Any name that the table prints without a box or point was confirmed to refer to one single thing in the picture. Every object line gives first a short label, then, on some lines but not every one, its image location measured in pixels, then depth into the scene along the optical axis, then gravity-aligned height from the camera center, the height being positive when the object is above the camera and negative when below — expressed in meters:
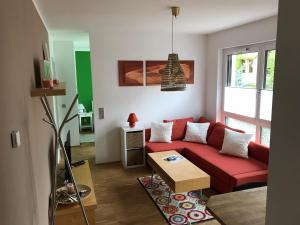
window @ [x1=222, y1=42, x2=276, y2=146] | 3.85 -0.20
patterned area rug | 2.93 -1.65
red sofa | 3.21 -1.23
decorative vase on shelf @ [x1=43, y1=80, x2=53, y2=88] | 1.93 -0.04
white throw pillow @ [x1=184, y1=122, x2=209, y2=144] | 4.63 -1.02
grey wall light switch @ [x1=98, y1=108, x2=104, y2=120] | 4.65 -0.65
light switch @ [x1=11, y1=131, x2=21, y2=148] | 1.22 -0.30
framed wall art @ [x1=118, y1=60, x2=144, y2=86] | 4.65 +0.10
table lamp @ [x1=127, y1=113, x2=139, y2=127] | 4.57 -0.75
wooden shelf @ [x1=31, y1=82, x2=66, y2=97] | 1.80 -0.09
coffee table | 2.93 -1.20
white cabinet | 4.52 -1.25
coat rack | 1.59 -0.45
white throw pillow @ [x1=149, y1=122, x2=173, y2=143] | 4.63 -1.01
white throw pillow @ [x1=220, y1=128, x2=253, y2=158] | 3.76 -1.03
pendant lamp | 3.38 +0.03
